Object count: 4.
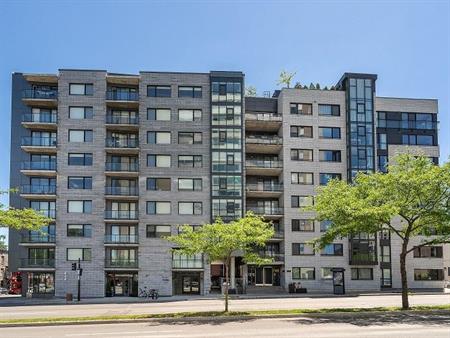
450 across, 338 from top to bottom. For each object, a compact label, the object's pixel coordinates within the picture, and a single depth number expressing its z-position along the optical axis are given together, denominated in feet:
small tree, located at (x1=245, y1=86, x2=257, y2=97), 224.84
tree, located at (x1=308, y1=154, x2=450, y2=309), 90.33
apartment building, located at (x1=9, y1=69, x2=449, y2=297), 188.55
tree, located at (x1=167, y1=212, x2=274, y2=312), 95.30
